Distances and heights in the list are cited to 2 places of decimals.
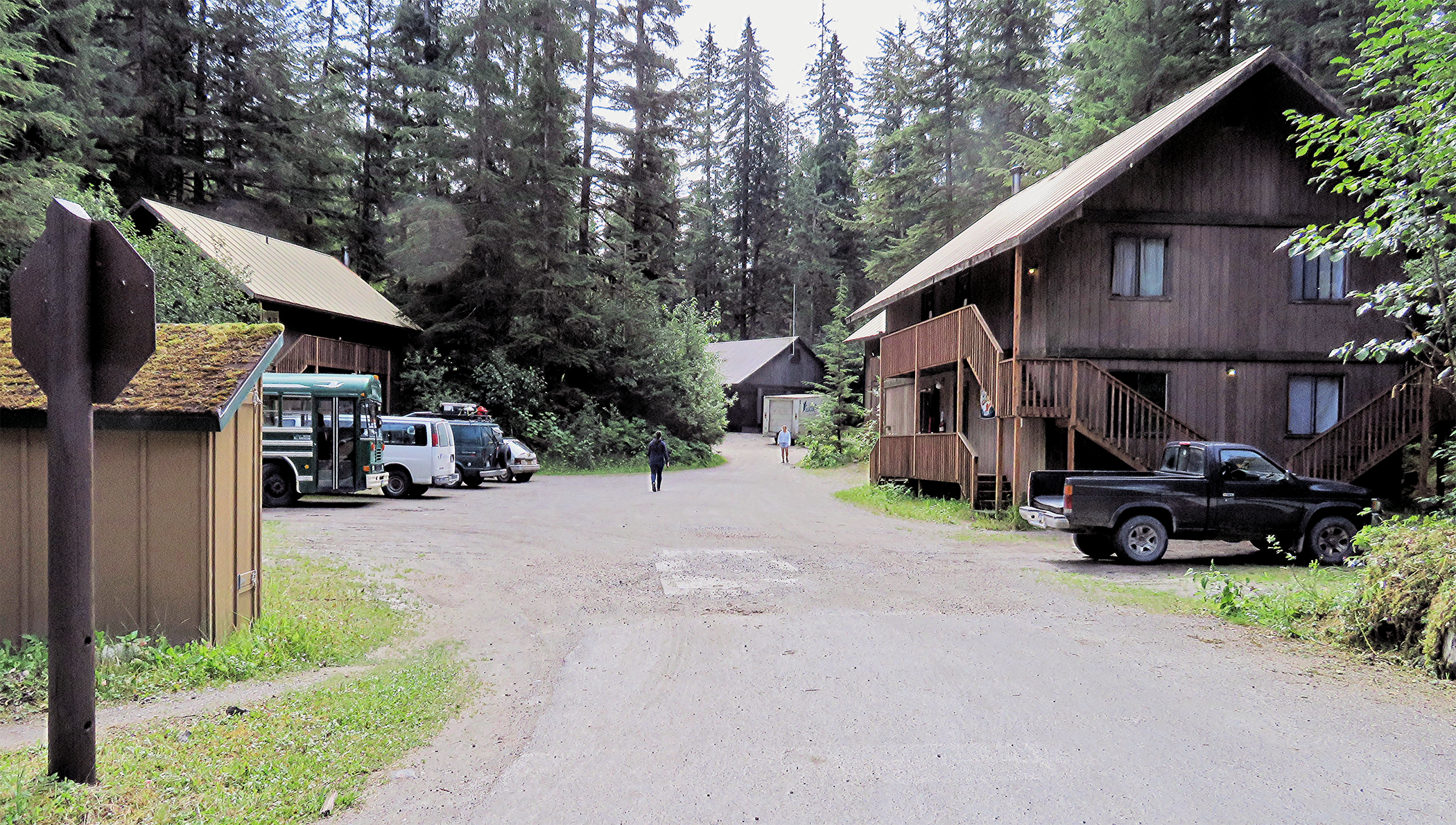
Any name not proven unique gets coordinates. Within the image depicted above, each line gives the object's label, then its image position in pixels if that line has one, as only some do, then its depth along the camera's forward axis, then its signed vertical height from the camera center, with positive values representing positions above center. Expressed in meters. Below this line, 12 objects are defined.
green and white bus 20.16 -0.84
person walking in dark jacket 26.67 -1.70
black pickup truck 13.15 -1.48
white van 23.34 -1.50
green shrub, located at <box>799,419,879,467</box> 41.37 -2.19
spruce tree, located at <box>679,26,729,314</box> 79.62 +16.94
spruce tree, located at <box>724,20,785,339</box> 80.12 +20.41
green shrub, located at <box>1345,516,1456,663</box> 7.52 -1.54
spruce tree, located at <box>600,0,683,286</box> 44.78 +12.90
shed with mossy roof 7.04 -0.81
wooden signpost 3.96 +0.15
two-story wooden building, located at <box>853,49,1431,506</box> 19.86 +2.18
